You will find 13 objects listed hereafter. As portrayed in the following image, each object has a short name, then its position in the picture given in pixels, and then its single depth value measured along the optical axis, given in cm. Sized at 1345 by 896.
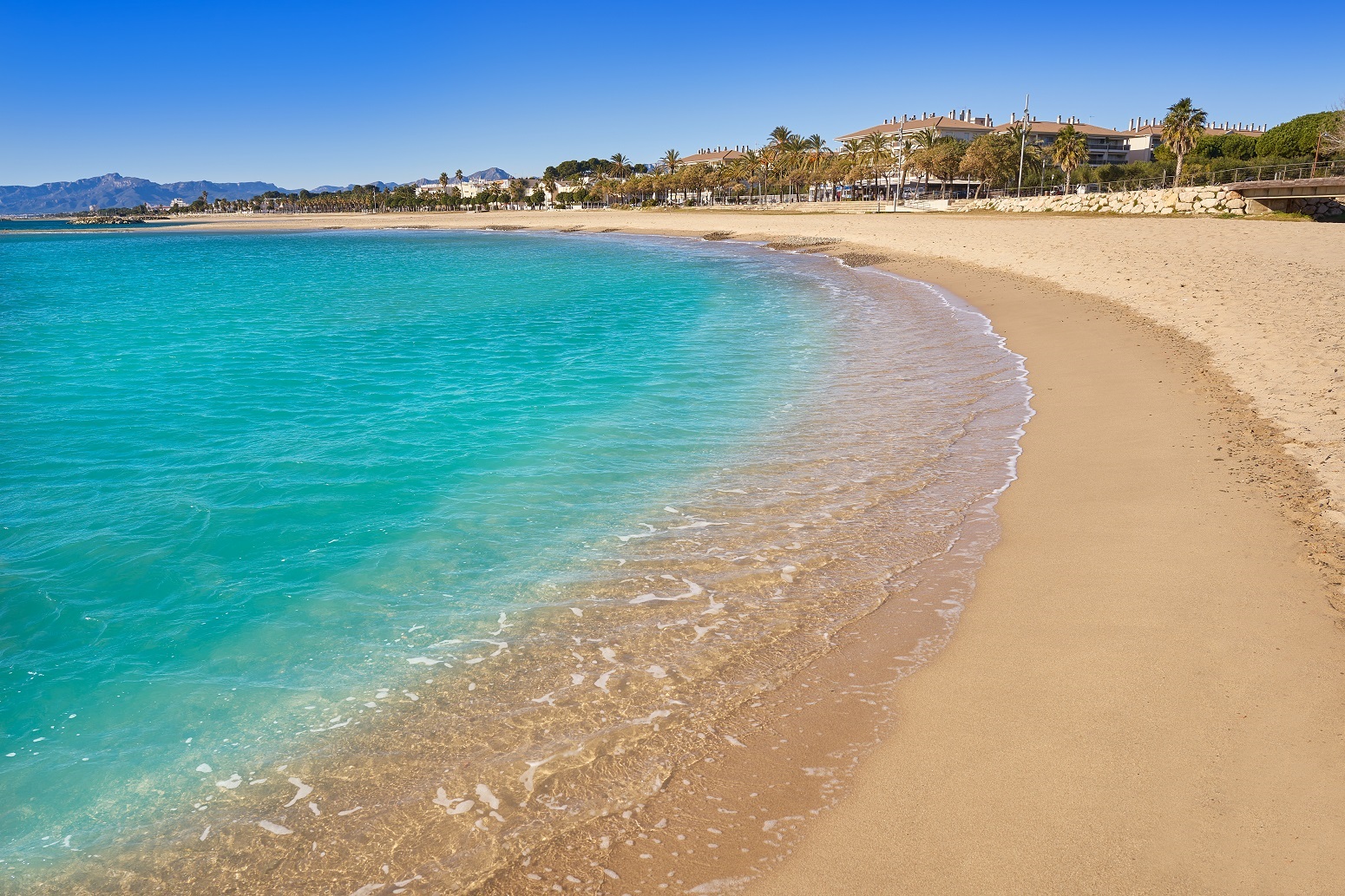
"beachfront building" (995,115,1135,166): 12062
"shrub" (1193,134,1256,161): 8269
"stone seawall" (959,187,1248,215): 4222
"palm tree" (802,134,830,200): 10056
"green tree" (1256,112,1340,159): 7019
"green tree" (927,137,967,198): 8400
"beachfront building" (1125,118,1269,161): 12112
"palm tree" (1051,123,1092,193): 7531
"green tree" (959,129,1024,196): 7606
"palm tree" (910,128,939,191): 9395
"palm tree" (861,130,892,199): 9210
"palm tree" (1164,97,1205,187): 6495
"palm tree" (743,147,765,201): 11631
